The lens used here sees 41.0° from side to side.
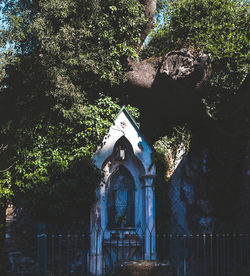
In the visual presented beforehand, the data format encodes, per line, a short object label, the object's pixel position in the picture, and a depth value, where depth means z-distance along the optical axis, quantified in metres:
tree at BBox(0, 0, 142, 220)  8.03
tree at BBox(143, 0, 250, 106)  10.07
